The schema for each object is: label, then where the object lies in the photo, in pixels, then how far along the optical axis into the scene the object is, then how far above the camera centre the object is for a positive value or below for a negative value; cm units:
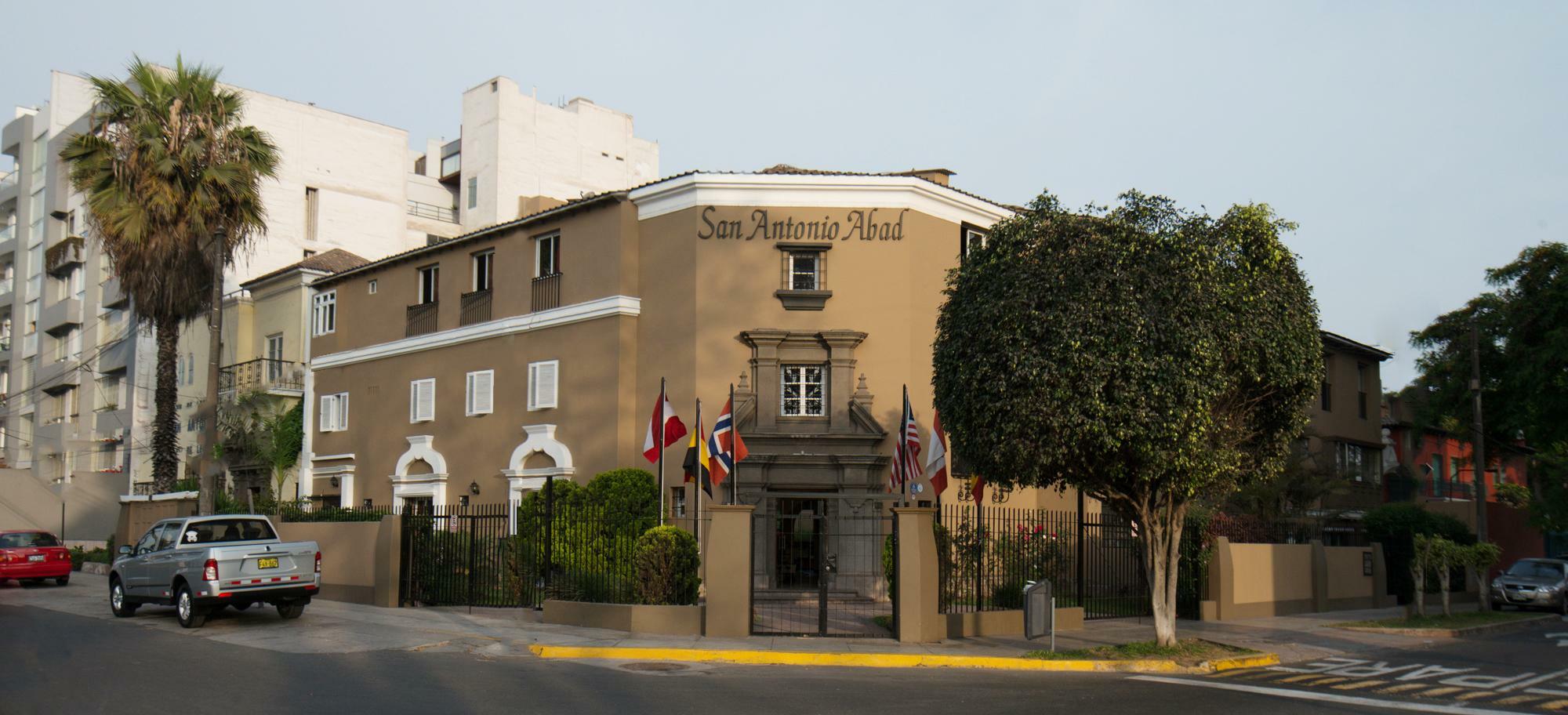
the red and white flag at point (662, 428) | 2377 +99
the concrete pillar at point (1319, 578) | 2781 -218
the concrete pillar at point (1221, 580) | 2419 -196
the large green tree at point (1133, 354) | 1582 +165
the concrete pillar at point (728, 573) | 1794 -135
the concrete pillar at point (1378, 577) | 3009 -234
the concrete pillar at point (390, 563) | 2238 -150
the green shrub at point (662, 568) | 1895 -134
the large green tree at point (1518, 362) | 3775 +379
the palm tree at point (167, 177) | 2919 +716
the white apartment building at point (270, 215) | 4634 +1073
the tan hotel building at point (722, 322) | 2722 +360
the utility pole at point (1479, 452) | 3253 +75
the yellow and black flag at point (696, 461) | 2327 +37
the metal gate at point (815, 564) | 2253 -175
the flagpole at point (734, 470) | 2339 +18
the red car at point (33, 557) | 2766 -176
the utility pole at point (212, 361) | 2767 +266
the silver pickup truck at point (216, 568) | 1834 -135
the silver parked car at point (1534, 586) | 3002 -257
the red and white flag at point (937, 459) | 2192 +38
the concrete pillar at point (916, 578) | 1778 -140
